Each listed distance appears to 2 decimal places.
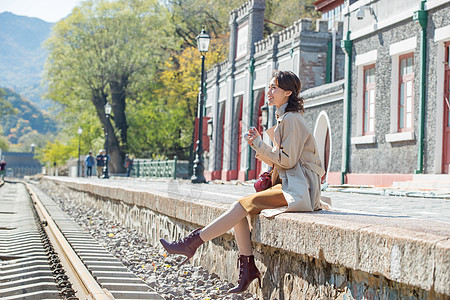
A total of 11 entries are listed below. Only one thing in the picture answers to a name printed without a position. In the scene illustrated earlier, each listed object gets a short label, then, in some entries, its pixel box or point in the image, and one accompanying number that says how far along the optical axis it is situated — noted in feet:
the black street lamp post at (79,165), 165.37
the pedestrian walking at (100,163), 124.16
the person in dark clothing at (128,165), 135.23
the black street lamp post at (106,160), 121.22
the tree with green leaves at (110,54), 156.04
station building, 49.55
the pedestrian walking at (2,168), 193.36
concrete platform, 10.94
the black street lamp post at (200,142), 70.85
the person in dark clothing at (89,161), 126.17
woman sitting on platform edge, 17.13
